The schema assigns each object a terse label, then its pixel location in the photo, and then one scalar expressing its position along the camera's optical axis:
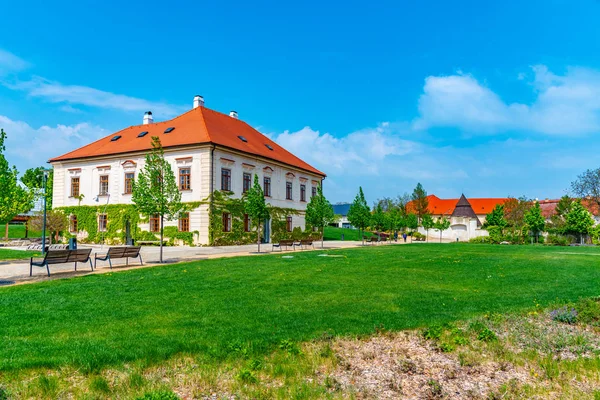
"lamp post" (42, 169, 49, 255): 20.56
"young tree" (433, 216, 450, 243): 55.68
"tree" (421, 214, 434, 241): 56.58
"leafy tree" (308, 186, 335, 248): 30.33
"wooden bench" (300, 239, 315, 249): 28.55
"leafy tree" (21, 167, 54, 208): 55.31
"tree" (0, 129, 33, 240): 16.95
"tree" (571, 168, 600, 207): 60.53
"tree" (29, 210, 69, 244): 31.40
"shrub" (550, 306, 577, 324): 7.33
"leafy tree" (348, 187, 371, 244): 34.81
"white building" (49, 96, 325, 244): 32.12
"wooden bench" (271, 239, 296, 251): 26.49
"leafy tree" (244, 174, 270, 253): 25.28
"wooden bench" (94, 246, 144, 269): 16.03
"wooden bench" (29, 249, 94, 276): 13.33
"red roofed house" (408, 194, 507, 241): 63.91
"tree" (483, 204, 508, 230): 53.75
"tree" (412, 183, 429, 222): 78.81
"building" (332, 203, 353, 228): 83.00
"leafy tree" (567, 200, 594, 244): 45.97
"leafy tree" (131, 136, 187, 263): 18.58
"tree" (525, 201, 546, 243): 46.62
